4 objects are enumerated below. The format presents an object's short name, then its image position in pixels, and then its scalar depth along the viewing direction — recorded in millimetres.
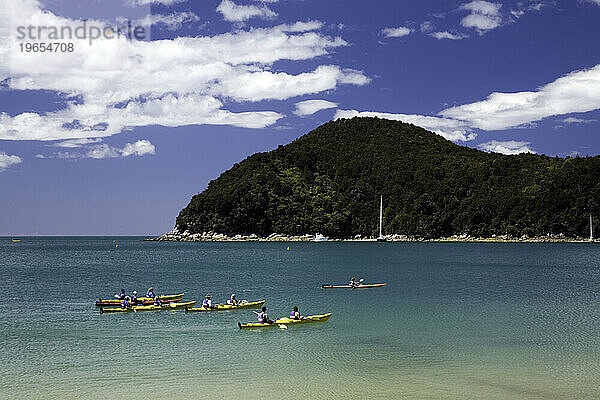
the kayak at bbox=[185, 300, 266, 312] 39719
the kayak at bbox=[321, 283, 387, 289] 55188
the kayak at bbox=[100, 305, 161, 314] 40031
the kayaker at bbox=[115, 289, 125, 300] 43303
